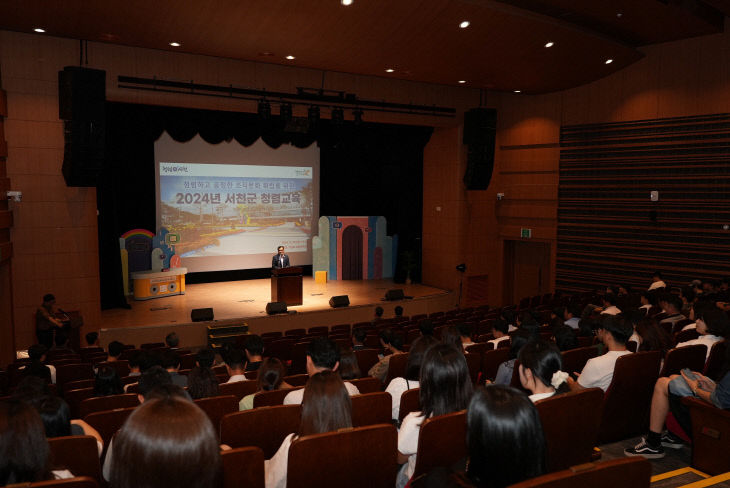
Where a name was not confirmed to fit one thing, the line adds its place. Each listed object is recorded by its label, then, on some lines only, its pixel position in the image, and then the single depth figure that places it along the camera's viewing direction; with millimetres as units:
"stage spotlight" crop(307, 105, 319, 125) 11703
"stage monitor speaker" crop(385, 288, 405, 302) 13055
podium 12289
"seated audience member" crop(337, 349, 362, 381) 4086
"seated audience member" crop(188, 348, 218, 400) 3799
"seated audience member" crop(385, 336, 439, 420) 3477
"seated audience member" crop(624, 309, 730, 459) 3477
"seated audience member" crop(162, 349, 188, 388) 5160
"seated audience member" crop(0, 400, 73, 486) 1803
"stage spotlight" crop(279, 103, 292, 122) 11367
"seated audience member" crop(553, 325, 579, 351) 4812
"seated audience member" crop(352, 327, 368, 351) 6696
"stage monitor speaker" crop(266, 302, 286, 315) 11352
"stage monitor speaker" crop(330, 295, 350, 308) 12133
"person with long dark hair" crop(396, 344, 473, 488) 2568
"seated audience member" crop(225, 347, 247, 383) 4684
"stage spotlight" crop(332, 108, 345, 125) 11867
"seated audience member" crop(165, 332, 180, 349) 6840
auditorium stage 10500
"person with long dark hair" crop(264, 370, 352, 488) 2332
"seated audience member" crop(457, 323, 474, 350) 6099
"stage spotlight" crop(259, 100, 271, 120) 10992
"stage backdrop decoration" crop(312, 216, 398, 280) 15875
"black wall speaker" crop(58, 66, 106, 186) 8883
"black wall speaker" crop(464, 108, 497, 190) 13086
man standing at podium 12938
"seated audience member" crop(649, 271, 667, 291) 10531
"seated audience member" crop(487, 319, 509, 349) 6477
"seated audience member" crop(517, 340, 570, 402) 2861
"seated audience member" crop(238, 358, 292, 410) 3797
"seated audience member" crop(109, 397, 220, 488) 1428
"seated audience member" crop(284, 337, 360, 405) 3822
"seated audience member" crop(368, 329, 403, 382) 4812
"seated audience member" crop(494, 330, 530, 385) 4375
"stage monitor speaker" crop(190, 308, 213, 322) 10657
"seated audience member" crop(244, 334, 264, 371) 5516
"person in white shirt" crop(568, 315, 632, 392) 3801
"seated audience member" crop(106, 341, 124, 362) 6520
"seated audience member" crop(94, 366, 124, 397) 4160
